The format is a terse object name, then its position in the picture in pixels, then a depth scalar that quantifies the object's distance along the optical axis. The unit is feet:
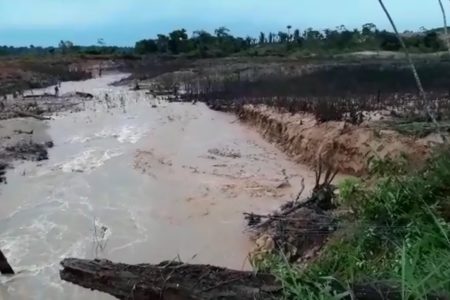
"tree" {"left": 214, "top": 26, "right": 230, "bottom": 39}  218.18
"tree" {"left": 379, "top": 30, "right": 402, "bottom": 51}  146.67
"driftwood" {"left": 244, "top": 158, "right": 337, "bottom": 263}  20.11
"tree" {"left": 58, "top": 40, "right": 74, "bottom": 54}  218.38
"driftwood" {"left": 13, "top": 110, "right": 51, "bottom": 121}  66.33
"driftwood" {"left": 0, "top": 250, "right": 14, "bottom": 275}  23.62
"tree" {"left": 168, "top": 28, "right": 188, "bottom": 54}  194.08
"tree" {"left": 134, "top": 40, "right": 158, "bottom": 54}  197.67
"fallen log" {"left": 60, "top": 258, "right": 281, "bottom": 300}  10.82
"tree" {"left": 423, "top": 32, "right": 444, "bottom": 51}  130.41
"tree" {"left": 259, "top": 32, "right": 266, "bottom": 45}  215.10
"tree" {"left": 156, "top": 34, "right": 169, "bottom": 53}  196.54
